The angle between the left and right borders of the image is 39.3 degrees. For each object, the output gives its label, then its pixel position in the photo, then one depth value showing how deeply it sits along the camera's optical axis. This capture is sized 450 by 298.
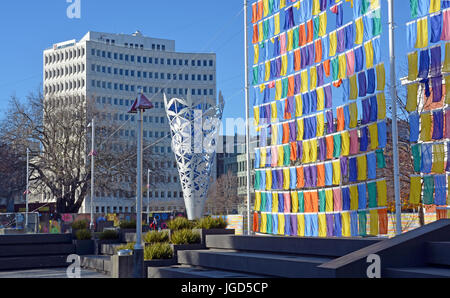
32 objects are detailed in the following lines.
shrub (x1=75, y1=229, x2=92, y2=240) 29.41
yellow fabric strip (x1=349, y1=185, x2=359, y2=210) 20.67
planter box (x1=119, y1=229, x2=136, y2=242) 28.83
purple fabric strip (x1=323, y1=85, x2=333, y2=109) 22.19
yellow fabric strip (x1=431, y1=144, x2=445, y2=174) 17.56
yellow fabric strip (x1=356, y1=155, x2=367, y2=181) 20.25
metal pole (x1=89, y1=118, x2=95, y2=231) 41.16
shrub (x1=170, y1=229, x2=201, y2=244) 21.23
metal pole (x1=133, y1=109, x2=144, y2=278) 17.84
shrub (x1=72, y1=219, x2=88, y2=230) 31.58
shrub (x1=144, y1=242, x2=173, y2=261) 19.69
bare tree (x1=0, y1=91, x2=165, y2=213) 57.22
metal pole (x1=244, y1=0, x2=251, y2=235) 28.04
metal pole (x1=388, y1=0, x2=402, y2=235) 18.81
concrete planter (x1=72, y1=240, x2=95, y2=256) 29.06
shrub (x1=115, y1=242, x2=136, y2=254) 20.36
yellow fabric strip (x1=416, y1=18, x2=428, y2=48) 17.97
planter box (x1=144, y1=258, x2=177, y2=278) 19.31
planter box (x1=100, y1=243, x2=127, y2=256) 26.64
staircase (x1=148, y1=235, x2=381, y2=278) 14.05
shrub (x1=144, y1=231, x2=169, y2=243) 22.59
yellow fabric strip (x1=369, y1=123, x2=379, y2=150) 19.67
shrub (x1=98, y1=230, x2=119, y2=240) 29.06
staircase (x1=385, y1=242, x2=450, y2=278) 10.78
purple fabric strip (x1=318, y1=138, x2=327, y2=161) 22.25
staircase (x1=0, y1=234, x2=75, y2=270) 26.22
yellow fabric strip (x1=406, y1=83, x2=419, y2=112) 18.33
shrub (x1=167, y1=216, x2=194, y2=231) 23.36
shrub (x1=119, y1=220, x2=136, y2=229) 29.62
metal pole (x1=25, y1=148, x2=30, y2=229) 56.29
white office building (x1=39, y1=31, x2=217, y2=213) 136.00
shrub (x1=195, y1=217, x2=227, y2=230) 22.12
